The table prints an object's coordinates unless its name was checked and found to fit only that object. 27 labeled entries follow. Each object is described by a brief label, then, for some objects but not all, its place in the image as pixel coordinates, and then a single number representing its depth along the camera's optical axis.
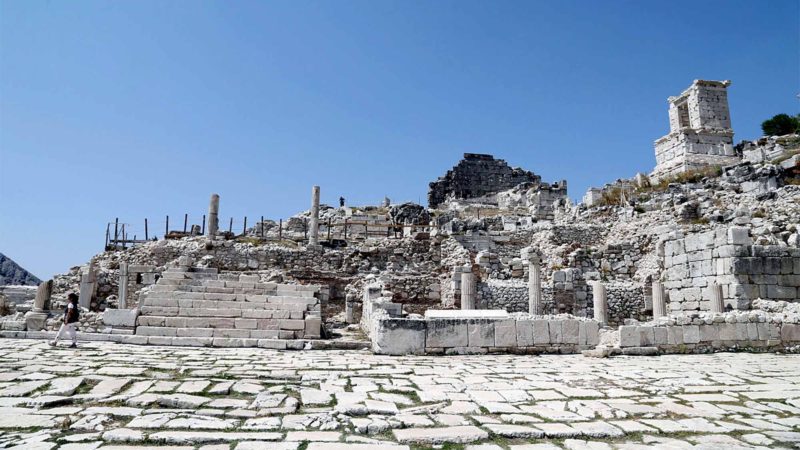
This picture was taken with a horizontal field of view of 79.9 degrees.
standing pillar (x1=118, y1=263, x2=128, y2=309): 20.53
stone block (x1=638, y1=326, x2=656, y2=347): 9.76
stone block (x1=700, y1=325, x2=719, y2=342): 9.93
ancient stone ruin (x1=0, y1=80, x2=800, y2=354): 10.18
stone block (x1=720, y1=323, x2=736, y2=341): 9.96
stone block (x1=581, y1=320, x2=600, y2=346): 10.20
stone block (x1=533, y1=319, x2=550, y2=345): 9.94
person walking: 10.58
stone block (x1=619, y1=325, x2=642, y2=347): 9.70
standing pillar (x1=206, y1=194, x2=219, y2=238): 26.11
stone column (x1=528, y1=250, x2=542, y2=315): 17.92
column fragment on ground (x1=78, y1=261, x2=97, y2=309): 21.57
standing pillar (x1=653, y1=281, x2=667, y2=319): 16.55
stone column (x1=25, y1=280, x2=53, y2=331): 12.84
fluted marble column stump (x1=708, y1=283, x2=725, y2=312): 12.32
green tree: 46.59
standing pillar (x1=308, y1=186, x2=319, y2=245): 27.98
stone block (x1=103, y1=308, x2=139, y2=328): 12.50
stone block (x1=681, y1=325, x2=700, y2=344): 9.87
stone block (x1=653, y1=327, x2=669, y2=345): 9.80
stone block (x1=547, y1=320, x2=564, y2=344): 10.05
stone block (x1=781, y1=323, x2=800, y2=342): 10.06
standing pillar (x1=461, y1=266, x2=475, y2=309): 18.64
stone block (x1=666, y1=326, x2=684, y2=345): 9.82
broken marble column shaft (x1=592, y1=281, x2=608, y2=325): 17.08
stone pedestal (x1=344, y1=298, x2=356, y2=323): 20.13
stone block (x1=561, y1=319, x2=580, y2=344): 10.12
